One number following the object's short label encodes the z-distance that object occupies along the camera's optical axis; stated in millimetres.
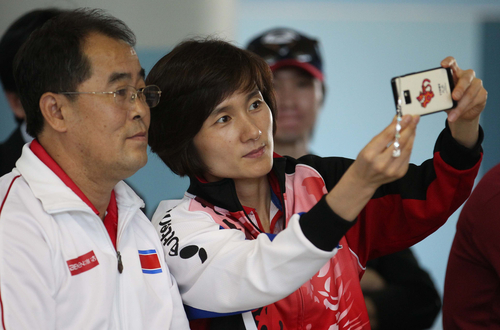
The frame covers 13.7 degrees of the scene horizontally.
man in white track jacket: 2971
